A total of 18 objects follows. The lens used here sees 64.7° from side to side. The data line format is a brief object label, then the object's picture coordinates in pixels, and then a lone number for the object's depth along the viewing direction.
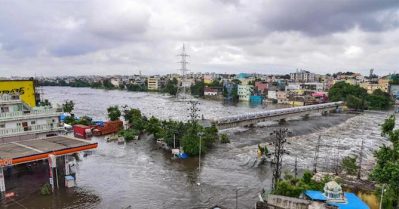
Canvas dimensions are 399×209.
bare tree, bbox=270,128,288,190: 23.15
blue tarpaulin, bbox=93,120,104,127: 52.62
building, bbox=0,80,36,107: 33.28
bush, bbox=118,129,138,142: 44.22
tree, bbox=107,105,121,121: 54.44
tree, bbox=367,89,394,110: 87.94
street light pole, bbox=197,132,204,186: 28.01
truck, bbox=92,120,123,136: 48.03
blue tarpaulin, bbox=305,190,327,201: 19.25
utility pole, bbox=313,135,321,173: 30.78
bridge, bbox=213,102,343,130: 49.86
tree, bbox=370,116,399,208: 18.94
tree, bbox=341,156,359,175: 28.58
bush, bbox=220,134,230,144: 43.75
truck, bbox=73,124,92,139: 46.76
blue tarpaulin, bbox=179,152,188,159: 35.21
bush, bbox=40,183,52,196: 23.92
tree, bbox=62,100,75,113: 66.53
